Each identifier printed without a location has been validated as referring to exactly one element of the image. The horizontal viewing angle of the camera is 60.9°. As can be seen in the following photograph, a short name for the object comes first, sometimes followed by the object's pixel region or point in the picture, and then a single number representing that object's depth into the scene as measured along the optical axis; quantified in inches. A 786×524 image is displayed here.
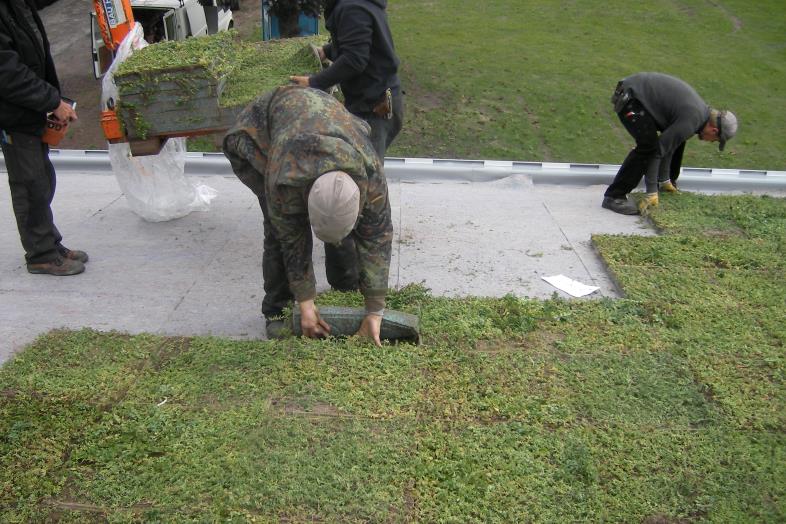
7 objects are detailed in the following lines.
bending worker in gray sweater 199.6
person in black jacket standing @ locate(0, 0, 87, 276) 146.3
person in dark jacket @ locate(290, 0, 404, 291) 149.6
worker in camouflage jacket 99.8
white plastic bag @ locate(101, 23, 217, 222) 186.2
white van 343.0
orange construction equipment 186.7
